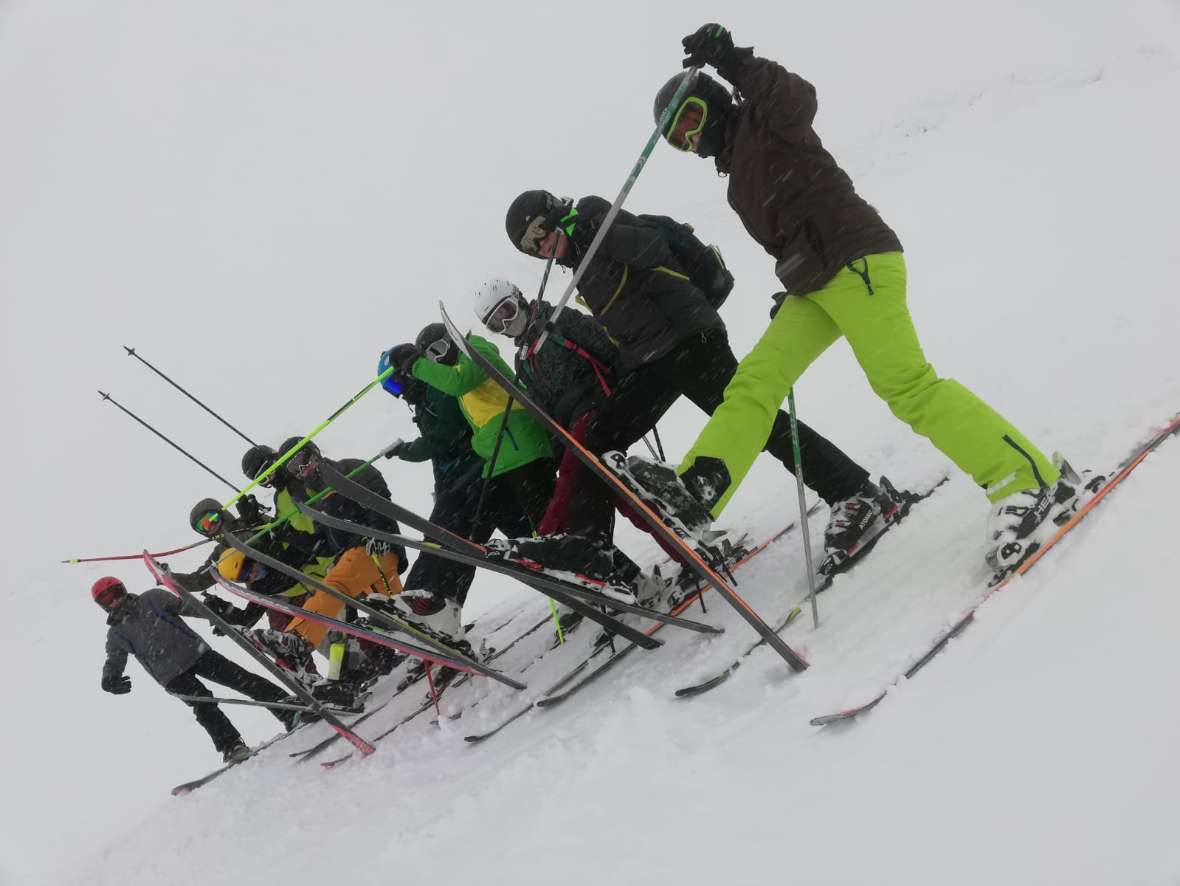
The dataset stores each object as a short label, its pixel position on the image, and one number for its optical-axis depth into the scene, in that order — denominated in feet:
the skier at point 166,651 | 19.99
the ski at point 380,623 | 14.59
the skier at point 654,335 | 12.34
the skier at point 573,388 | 13.48
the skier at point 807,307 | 9.75
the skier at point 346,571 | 18.45
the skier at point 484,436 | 14.66
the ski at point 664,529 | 9.67
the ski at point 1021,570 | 8.21
